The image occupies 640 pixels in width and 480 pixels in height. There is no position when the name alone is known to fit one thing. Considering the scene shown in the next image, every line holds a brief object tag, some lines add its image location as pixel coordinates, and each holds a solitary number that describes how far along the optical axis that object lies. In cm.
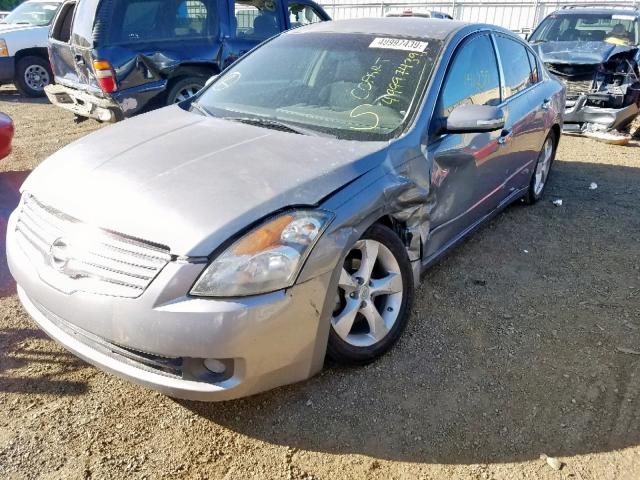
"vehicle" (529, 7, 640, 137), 760
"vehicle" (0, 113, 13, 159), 499
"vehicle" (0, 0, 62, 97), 1008
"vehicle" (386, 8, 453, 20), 1440
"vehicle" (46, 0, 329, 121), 610
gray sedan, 207
